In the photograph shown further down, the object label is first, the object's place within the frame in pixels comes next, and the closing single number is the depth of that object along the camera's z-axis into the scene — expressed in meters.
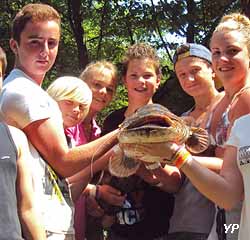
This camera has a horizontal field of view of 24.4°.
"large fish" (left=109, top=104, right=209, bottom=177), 2.23
